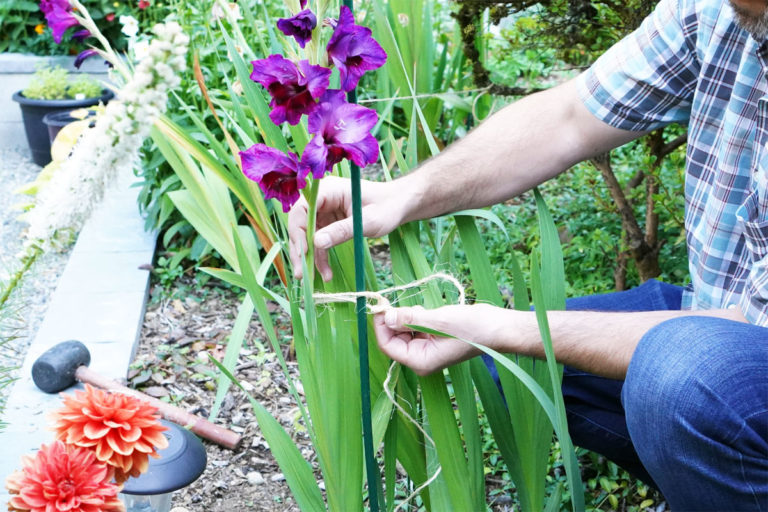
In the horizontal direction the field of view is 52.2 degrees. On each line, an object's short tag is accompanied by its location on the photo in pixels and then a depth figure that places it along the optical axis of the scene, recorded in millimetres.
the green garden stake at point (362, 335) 997
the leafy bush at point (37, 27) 4281
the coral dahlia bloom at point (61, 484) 794
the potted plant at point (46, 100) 3699
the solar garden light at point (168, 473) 1164
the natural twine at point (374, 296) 1106
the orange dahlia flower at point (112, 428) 866
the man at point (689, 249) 1040
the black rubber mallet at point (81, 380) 1744
